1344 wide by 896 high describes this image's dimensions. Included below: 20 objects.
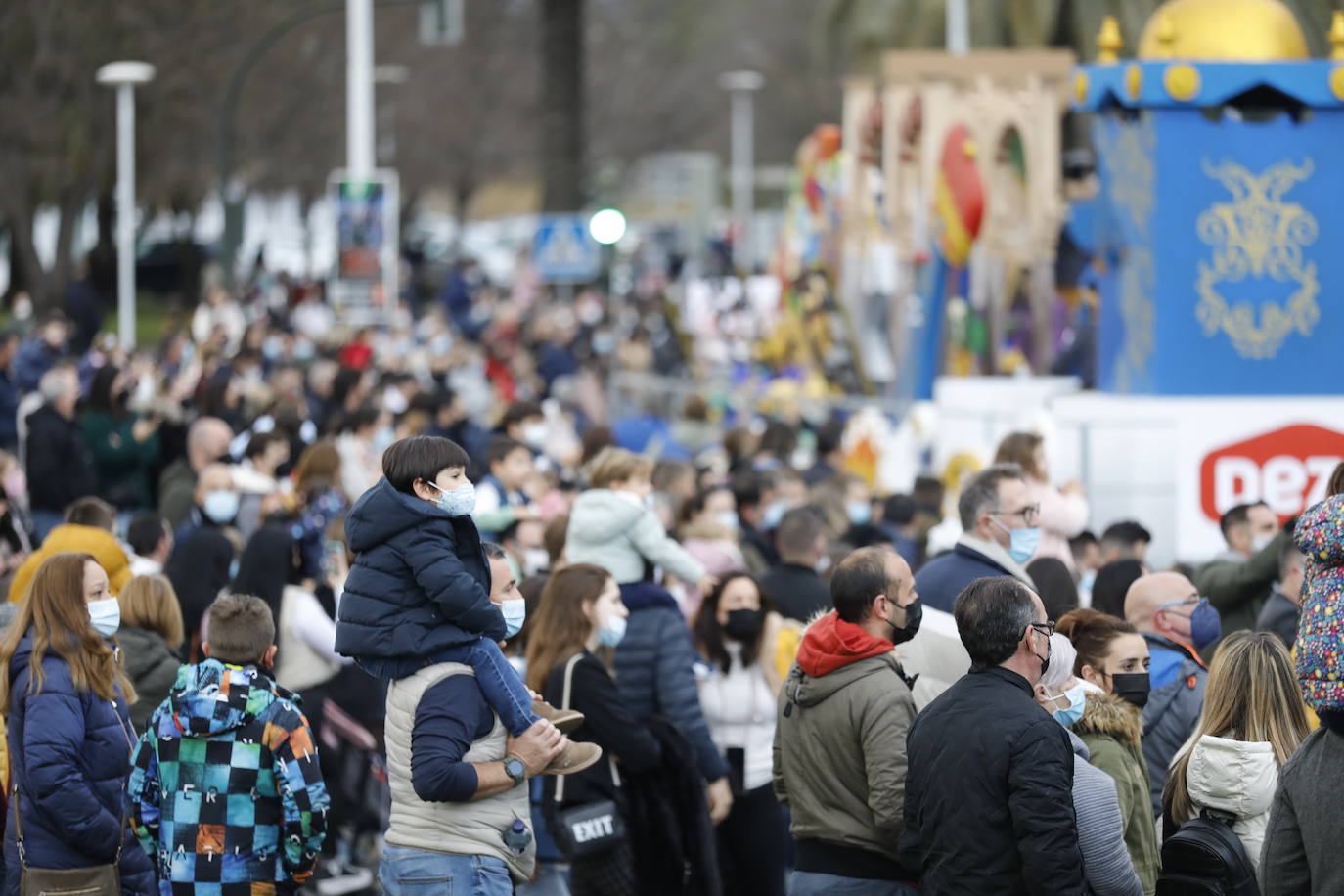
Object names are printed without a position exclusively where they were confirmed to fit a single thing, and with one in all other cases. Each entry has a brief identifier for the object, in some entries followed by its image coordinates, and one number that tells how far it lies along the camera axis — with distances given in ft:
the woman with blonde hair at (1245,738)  37.11
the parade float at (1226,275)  81.51
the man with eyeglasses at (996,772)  34.78
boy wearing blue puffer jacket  36.88
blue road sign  167.02
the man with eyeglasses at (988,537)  45.21
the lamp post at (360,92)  142.61
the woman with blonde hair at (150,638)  49.62
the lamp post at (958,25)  174.09
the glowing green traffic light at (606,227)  131.13
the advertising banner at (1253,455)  80.48
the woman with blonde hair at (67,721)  41.86
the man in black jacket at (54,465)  85.56
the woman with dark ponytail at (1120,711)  38.17
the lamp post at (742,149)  344.47
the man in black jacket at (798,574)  58.54
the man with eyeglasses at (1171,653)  43.75
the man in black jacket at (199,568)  60.85
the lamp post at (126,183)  155.02
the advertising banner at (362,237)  134.72
